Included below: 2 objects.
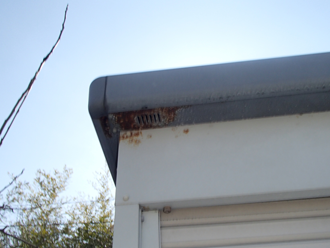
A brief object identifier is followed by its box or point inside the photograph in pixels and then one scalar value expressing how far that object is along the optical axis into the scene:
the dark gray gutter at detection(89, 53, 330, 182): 1.58
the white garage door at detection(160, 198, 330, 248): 1.46
